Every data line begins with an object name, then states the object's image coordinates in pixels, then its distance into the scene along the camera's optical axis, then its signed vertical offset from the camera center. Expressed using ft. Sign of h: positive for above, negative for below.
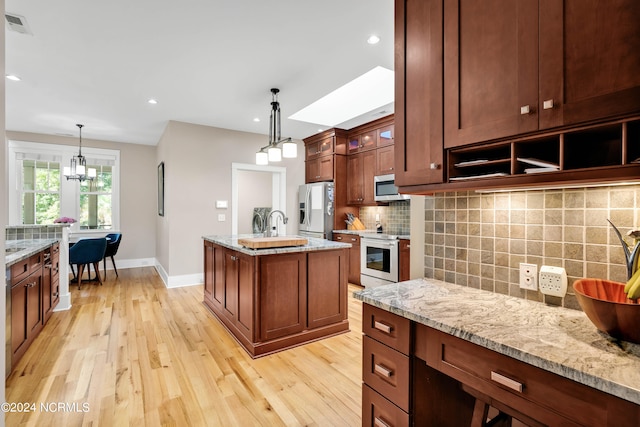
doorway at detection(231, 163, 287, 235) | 26.81 +1.57
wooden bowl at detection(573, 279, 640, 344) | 2.83 -0.99
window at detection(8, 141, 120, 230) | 18.72 +1.46
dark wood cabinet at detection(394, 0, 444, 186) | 4.49 +1.85
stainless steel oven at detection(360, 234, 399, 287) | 13.57 -2.24
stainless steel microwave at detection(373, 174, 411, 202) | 14.67 +1.12
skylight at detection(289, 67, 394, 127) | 12.15 +5.24
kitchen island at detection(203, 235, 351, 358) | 8.54 -2.49
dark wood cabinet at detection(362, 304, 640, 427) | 2.60 -1.81
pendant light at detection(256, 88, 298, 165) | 10.85 +2.17
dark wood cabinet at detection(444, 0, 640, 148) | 2.97 +1.67
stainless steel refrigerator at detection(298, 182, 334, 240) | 17.48 +0.14
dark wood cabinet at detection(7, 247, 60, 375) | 7.72 -2.60
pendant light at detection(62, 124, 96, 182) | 16.51 +2.25
